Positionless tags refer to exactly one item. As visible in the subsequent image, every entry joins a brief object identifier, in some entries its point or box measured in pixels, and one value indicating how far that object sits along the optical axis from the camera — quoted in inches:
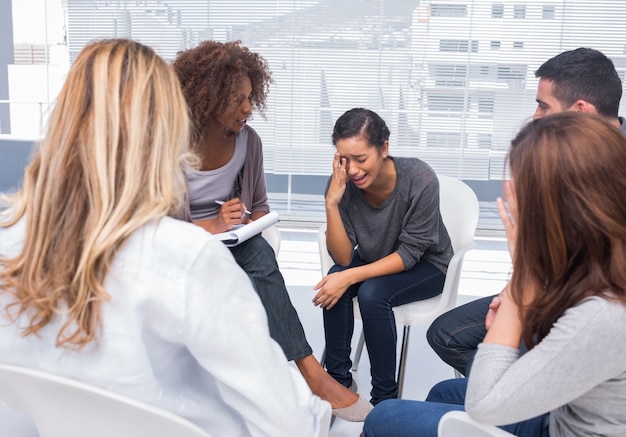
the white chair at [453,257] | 92.4
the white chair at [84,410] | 37.0
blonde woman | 39.0
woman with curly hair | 86.1
